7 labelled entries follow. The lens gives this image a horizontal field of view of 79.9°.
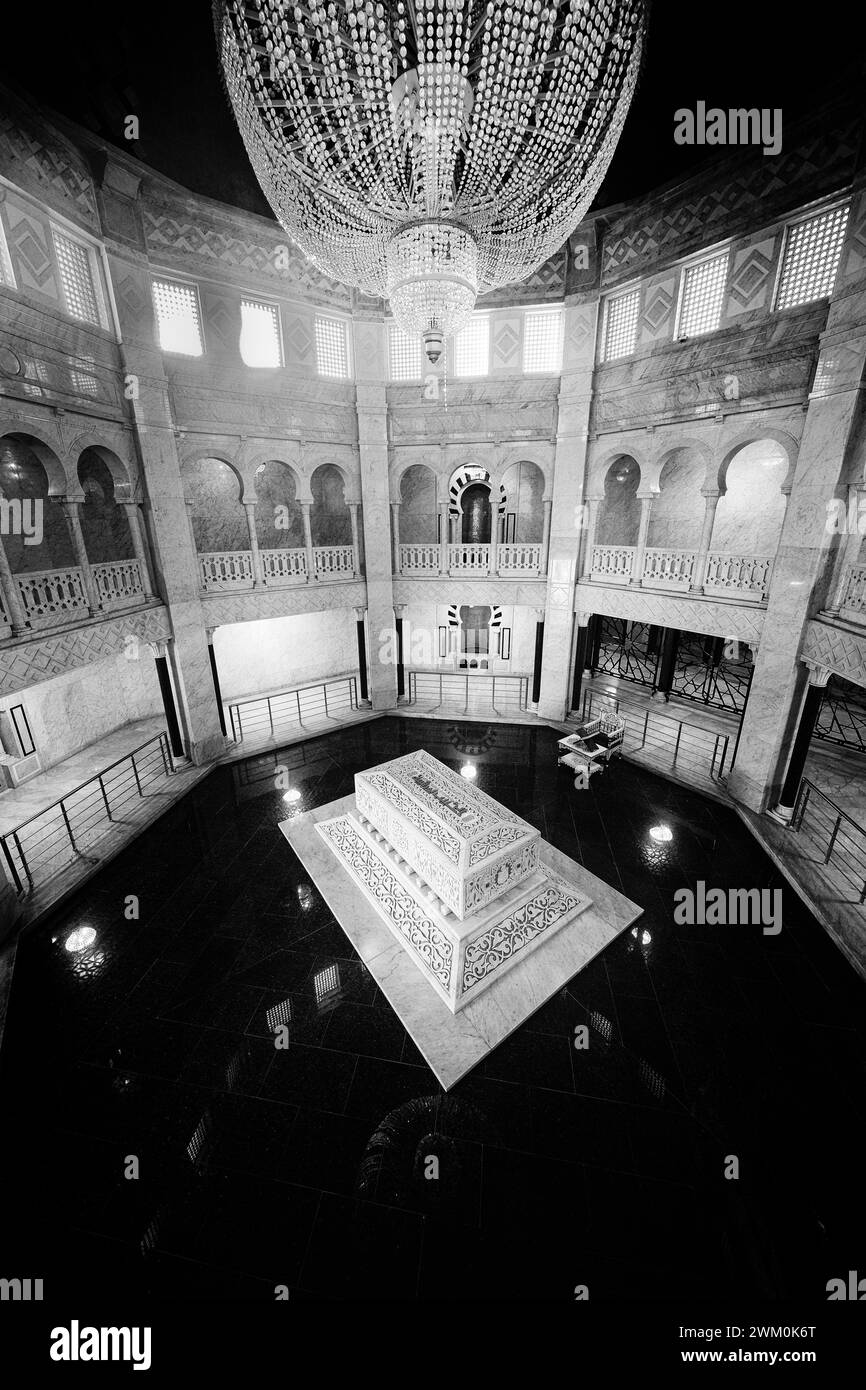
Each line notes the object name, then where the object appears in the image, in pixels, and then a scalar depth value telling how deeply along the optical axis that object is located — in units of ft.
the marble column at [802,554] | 23.27
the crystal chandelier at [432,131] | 11.15
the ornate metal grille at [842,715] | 37.11
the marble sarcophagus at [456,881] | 18.80
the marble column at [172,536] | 28.89
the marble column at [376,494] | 37.01
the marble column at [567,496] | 35.06
